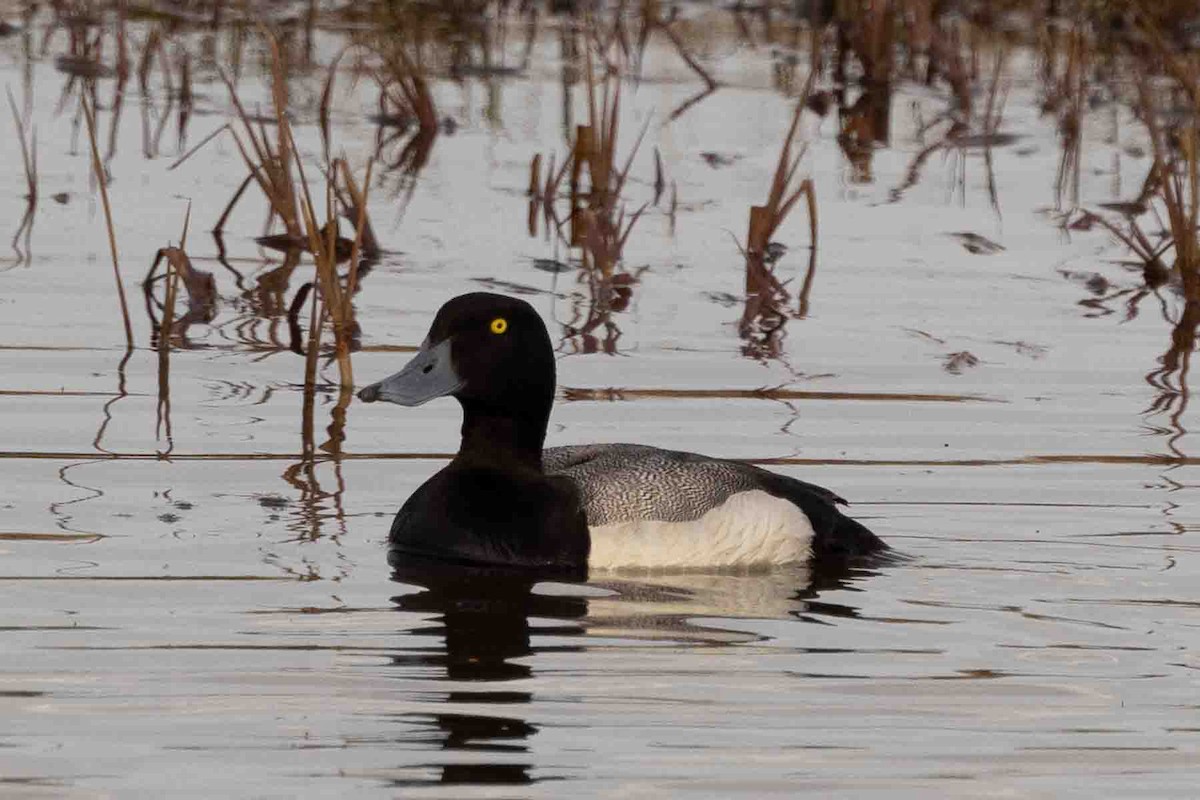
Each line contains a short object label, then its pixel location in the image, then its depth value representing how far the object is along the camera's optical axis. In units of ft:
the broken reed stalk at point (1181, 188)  70.18
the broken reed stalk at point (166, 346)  57.57
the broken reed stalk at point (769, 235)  71.87
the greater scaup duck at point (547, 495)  48.24
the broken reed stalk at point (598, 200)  72.38
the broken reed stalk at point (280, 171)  58.39
